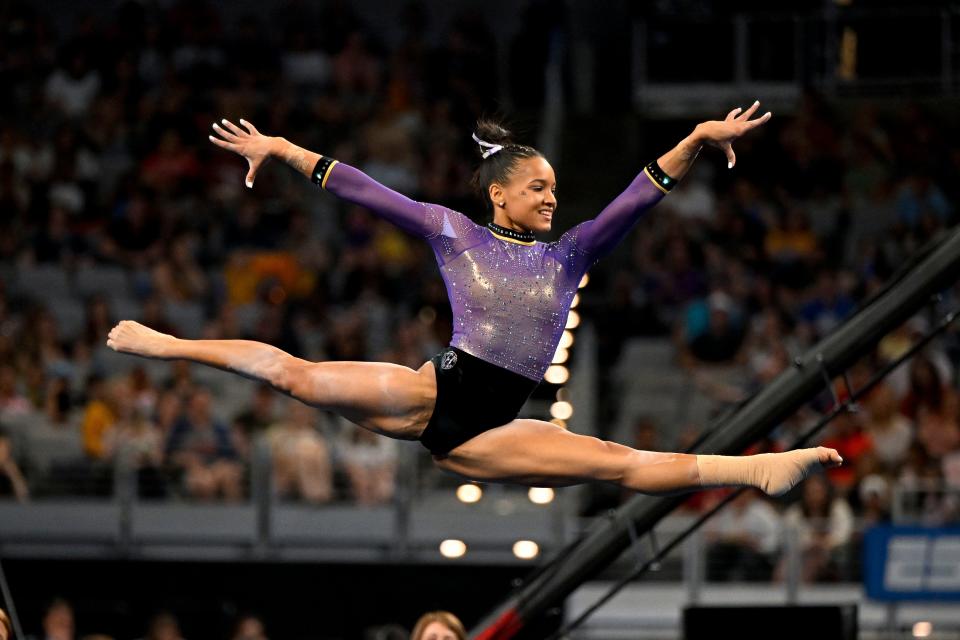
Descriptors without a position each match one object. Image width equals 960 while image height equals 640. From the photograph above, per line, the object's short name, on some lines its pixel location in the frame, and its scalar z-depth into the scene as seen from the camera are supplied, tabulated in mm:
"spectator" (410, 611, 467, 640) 11812
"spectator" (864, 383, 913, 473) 19547
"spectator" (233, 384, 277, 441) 20422
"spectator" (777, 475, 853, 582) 18328
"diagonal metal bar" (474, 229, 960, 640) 12172
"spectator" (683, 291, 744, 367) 21672
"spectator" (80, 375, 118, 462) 20266
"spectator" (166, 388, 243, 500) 19703
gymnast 9055
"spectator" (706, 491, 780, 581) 18703
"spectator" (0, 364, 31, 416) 20922
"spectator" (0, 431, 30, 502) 19672
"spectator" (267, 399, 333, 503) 19375
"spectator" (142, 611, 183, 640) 16375
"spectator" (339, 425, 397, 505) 19562
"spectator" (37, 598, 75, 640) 15992
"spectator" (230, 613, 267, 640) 16328
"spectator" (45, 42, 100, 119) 27172
